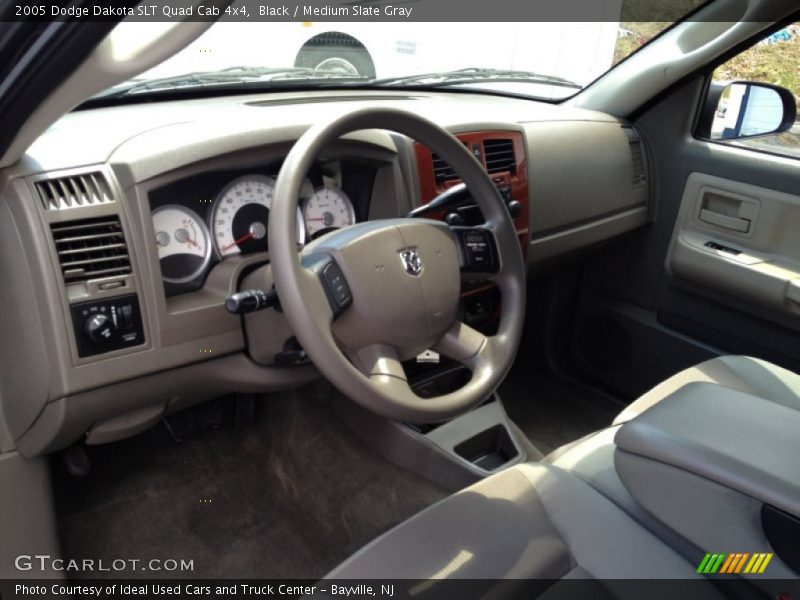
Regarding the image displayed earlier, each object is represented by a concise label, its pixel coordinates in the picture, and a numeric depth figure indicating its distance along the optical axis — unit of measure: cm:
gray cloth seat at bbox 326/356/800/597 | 108
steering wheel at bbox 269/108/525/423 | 114
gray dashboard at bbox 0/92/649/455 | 123
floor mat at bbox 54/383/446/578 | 182
